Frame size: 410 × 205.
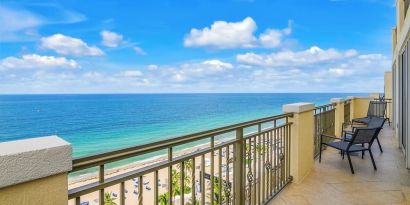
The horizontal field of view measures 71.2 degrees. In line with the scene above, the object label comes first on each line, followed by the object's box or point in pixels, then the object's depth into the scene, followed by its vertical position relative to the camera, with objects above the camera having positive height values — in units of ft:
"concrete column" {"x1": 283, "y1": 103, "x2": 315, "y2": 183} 12.21 -1.91
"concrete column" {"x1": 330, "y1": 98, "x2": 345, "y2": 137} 25.34 -1.83
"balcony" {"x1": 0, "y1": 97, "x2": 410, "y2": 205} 3.62 -1.84
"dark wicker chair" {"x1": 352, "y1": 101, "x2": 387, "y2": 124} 30.50 -1.31
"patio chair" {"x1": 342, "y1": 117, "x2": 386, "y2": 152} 18.88 -1.79
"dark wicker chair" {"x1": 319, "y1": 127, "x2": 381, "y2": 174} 14.15 -2.27
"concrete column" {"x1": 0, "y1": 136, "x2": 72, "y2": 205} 3.36 -0.89
